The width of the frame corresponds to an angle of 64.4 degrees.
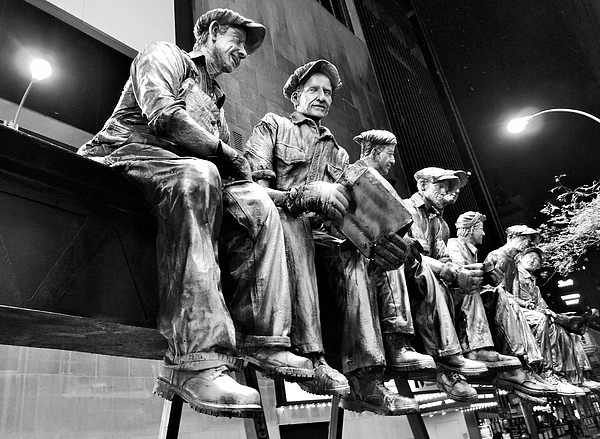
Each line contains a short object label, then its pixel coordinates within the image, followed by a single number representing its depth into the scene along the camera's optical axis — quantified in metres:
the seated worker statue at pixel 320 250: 2.21
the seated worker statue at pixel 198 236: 1.58
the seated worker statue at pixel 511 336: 4.72
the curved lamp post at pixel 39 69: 4.39
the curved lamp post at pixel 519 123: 10.02
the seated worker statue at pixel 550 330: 7.53
